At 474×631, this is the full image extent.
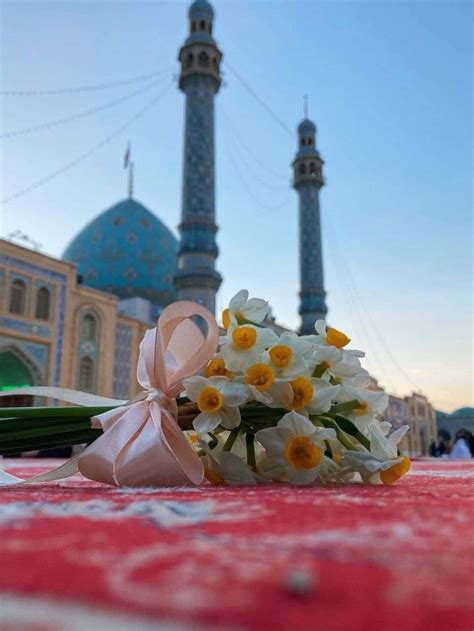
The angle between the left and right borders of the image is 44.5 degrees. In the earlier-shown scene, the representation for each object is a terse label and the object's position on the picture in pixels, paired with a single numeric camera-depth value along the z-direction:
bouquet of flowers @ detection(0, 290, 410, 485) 0.77
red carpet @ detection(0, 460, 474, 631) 0.22
